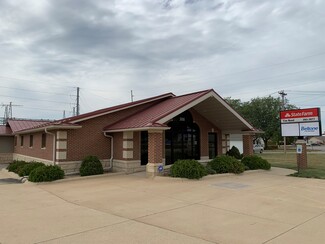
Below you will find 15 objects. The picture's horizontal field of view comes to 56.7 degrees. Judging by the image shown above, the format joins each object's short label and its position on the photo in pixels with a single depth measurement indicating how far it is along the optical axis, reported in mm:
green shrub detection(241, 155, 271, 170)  17812
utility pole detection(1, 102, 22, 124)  84512
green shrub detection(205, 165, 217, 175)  15128
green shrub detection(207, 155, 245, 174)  15633
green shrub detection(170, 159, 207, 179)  13594
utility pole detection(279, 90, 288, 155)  54781
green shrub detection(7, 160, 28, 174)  17708
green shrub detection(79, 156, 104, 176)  15125
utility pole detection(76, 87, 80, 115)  55791
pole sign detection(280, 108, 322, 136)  18344
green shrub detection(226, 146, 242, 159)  23422
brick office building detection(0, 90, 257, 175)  15430
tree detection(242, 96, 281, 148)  51344
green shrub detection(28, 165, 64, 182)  13273
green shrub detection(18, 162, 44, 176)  15505
